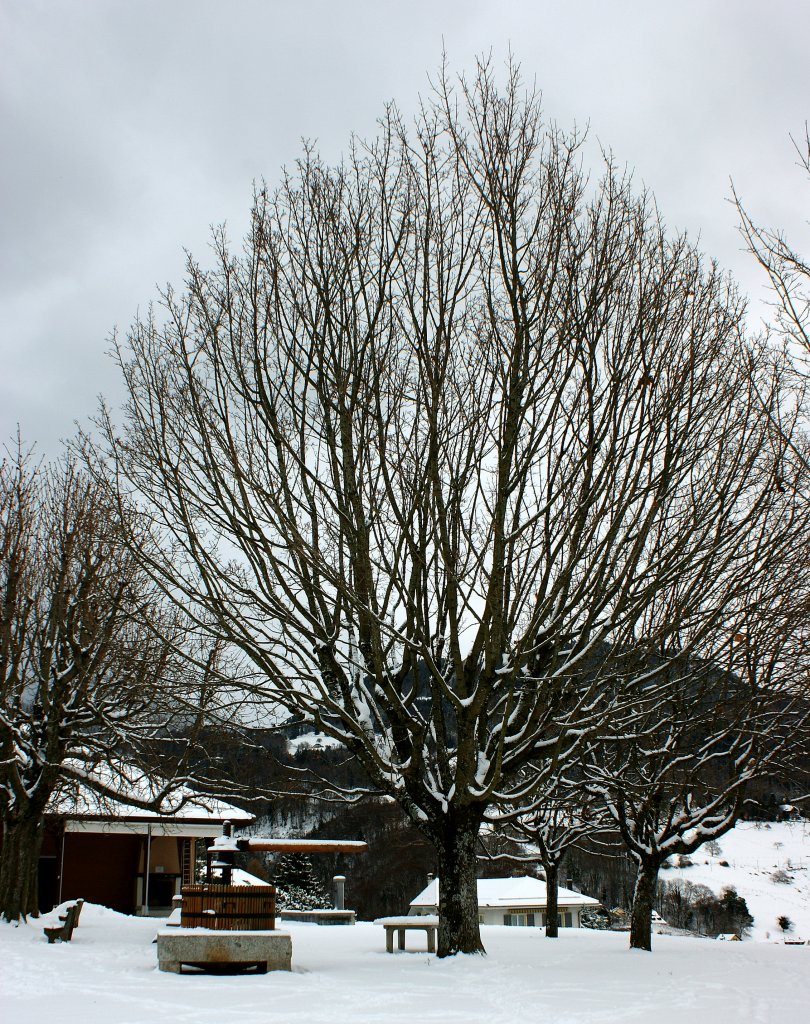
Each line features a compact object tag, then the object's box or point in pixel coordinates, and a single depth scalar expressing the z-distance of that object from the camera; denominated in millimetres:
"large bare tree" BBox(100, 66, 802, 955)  11188
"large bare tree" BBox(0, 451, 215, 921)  16672
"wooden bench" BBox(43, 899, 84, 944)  14445
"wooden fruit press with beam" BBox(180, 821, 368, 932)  11438
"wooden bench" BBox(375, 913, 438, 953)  14555
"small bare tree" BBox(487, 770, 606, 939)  18578
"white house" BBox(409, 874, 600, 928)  35719
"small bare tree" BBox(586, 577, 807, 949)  14047
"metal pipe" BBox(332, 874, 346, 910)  27222
